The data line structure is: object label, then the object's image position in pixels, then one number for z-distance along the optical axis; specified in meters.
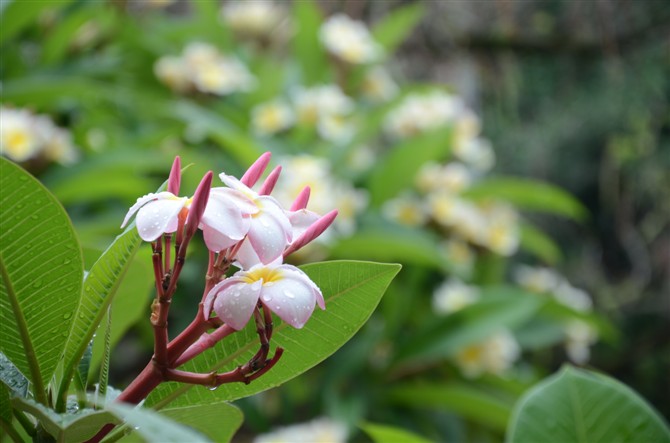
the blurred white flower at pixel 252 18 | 2.69
